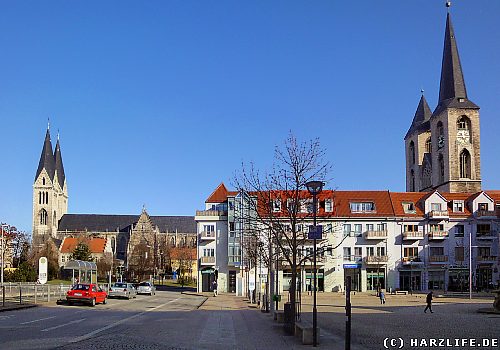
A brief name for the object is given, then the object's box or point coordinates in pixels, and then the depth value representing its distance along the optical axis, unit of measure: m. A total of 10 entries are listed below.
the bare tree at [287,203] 26.73
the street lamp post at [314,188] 21.62
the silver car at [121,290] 57.78
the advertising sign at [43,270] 42.84
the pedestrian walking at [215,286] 74.81
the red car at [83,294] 42.50
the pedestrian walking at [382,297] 53.48
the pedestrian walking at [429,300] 39.47
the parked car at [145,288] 71.11
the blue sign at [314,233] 21.31
